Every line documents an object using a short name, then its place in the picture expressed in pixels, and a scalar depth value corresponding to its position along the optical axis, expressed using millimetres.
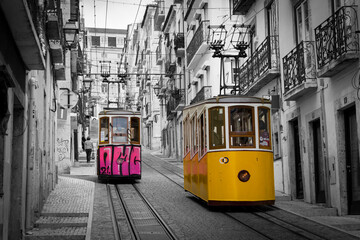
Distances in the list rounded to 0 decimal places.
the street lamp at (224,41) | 21547
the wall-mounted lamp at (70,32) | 19684
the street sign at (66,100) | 18562
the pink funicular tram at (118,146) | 20984
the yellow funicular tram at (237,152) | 13039
